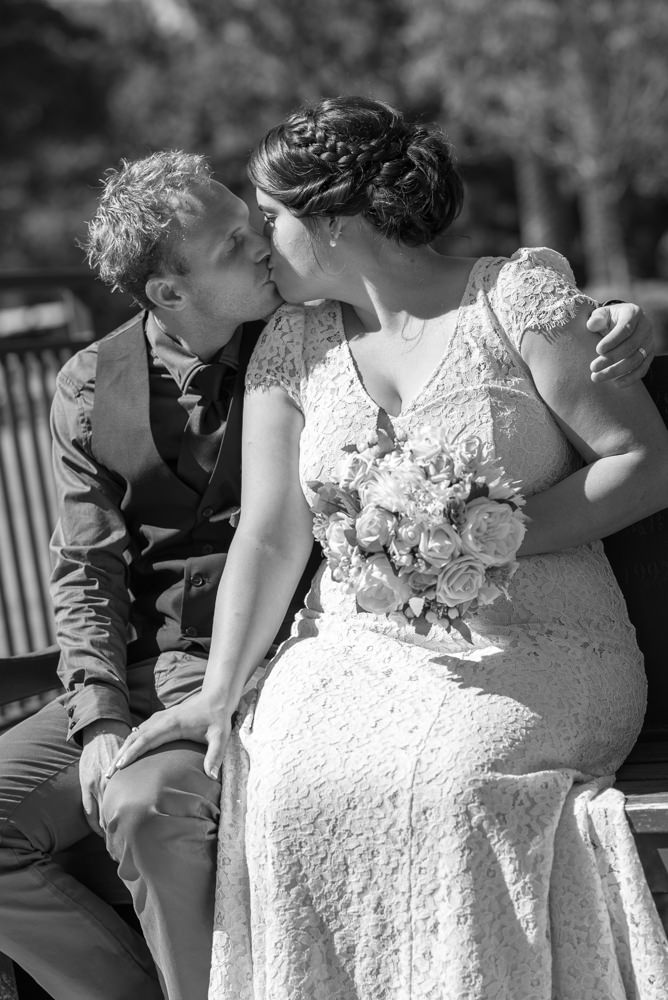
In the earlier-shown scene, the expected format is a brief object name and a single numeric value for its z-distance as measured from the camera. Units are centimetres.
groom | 278
